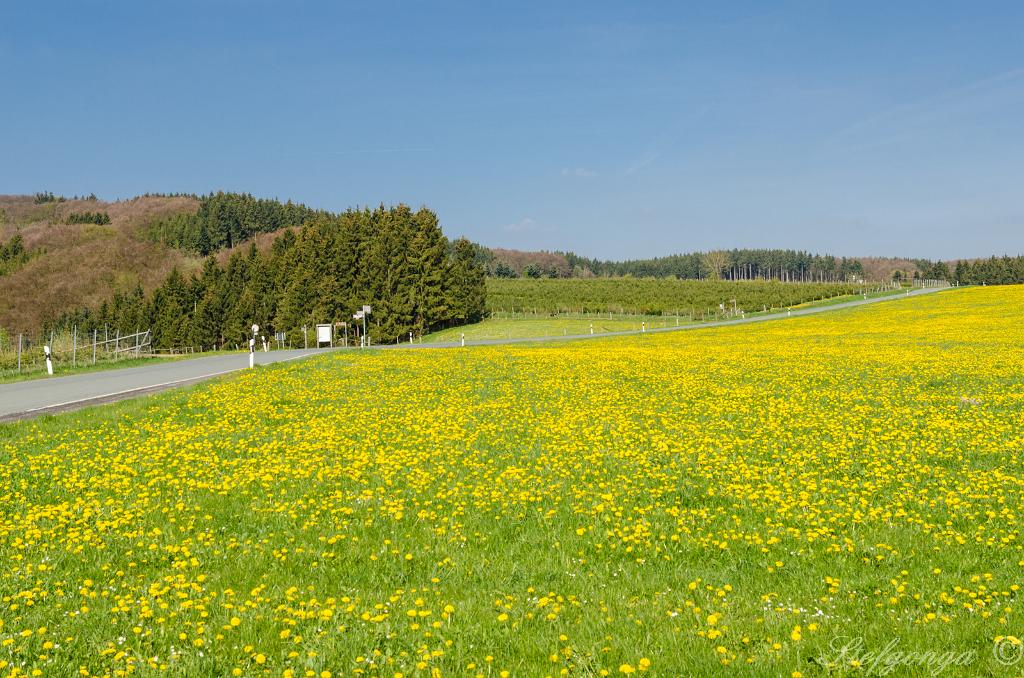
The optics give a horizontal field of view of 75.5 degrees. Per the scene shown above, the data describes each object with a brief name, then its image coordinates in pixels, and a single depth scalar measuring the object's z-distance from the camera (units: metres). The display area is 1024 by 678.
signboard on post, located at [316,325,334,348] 65.25
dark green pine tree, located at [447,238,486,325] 89.00
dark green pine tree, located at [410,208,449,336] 84.12
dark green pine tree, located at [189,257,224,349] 105.62
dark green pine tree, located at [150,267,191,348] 107.62
